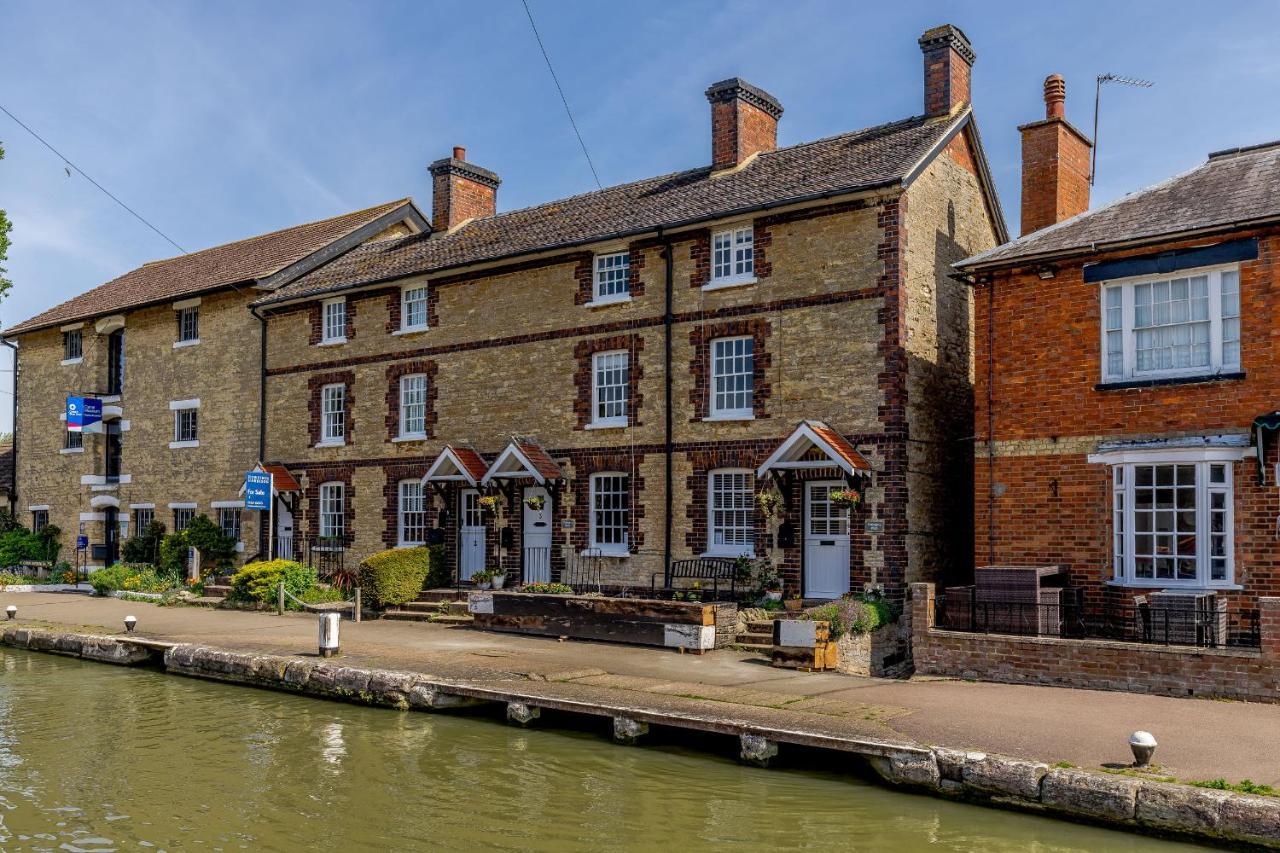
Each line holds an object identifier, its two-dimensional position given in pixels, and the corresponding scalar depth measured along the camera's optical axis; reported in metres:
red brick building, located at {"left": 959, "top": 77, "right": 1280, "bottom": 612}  14.70
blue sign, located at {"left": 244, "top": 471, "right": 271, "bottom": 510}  23.20
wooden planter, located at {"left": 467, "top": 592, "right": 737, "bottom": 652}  16.92
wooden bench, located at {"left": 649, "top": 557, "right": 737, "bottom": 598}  19.25
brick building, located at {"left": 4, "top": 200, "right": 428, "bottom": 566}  28.42
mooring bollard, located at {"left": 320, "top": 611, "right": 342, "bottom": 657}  16.05
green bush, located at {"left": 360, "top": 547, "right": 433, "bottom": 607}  21.77
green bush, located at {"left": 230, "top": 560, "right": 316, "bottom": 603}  23.61
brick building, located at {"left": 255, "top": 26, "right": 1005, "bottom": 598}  18.59
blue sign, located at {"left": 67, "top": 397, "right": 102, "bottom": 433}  30.64
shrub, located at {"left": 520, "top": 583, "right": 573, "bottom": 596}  20.27
